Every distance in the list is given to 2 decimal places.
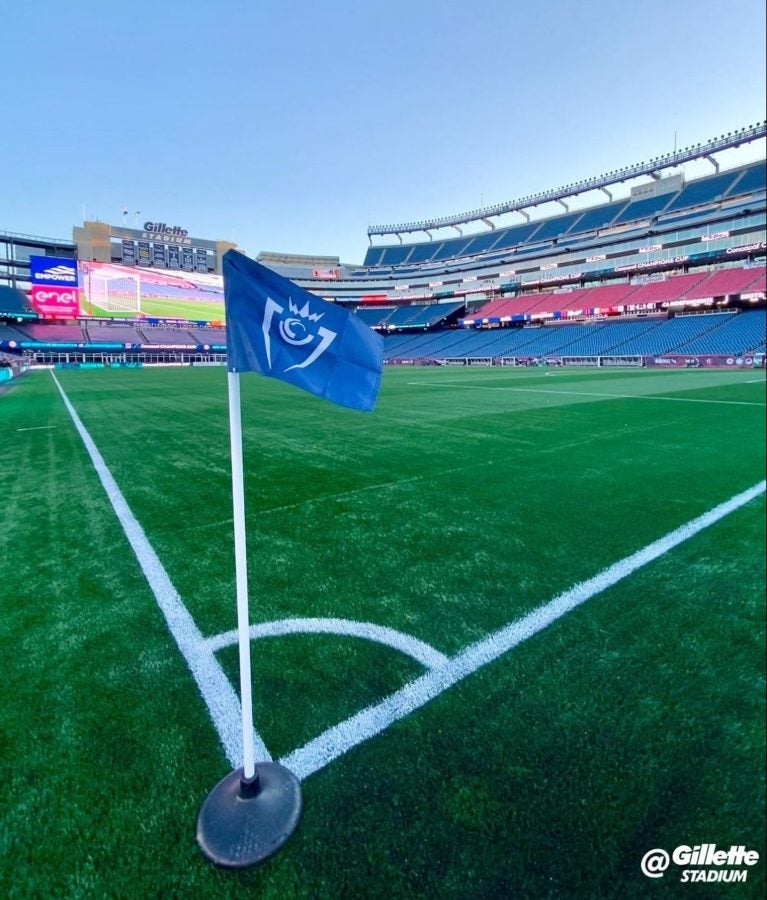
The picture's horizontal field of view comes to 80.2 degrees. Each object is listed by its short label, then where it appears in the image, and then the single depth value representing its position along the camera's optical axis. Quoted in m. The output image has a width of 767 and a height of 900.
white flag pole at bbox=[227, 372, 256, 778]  1.67
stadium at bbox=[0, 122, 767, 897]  1.56
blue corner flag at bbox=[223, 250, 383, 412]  1.67
